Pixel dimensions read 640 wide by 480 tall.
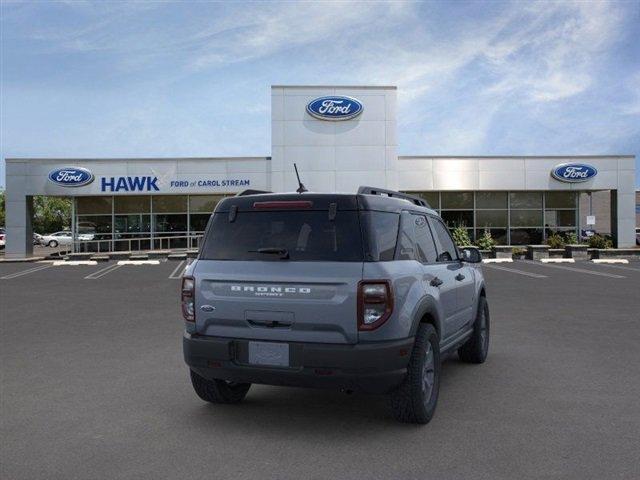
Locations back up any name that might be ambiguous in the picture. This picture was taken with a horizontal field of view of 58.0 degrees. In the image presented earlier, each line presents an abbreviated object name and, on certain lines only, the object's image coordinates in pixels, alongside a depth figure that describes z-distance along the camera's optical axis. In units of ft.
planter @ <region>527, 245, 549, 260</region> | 86.28
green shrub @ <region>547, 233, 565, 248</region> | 90.63
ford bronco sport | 13.70
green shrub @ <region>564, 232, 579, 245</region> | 94.18
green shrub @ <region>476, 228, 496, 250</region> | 88.39
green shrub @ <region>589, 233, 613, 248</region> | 88.53
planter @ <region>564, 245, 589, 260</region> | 87.20
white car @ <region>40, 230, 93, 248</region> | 160.86
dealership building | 92.94
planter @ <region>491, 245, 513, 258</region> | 86.91
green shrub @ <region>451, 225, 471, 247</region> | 90.89
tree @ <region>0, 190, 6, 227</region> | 238.68
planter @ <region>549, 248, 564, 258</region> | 87.40
